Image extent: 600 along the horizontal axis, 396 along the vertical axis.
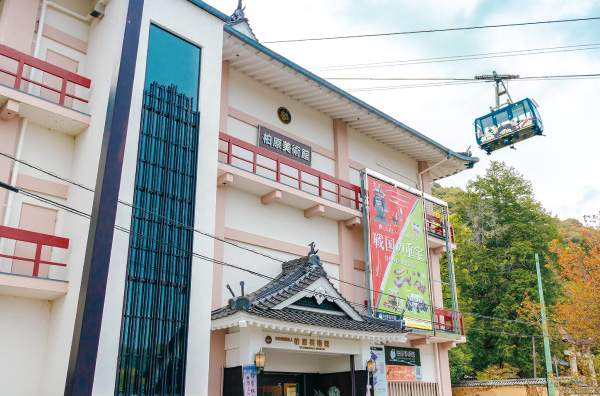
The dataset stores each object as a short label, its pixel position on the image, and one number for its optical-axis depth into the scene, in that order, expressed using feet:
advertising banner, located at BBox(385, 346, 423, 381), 54.03
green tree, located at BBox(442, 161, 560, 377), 94.32
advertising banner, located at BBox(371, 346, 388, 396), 48.65
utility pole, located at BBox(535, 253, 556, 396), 66.18
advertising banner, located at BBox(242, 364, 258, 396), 37.22
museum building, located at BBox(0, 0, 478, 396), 33.27
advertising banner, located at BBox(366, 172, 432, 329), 53.16
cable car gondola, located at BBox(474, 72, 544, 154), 60.08
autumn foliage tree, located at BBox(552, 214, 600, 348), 50.31
